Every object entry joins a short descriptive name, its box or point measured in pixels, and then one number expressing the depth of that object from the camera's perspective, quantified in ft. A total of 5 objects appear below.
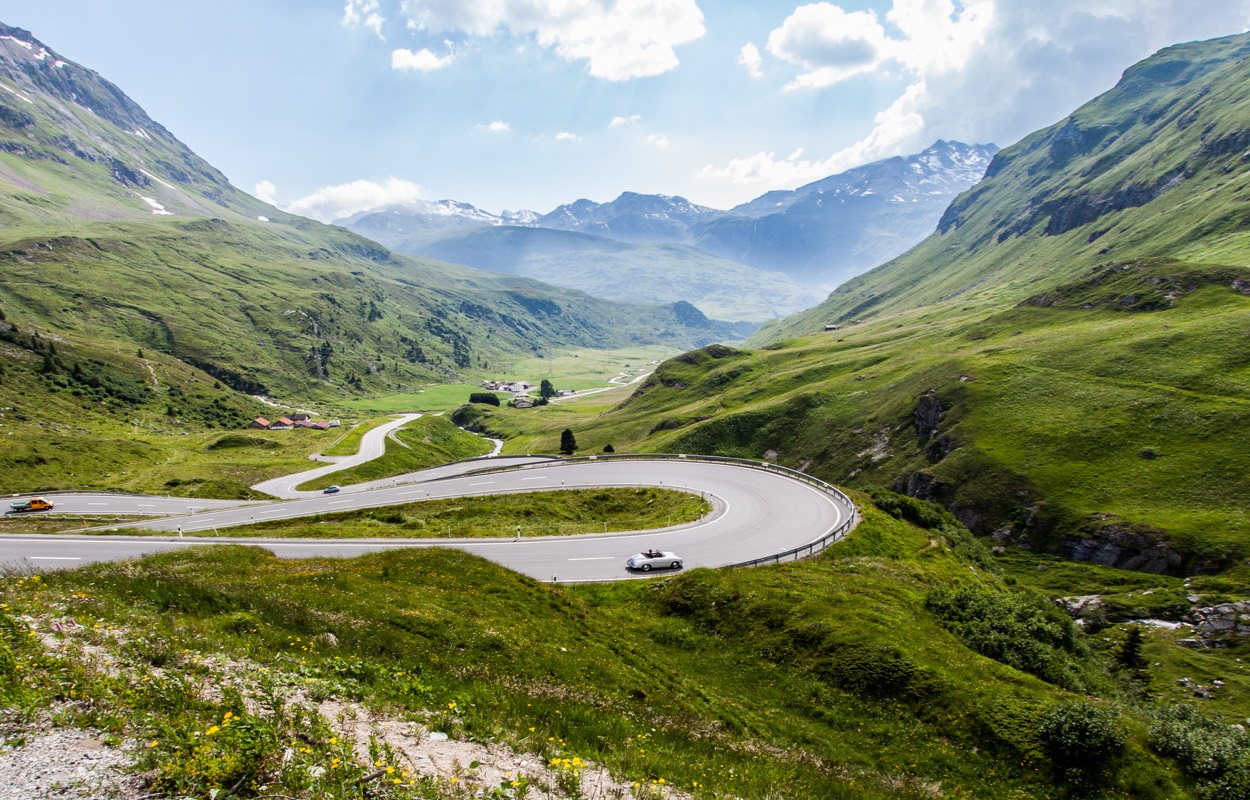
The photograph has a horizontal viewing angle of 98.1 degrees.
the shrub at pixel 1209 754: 58.29
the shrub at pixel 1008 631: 86.07
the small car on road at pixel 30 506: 200.03
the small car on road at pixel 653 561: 122.31
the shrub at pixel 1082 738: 58.90
